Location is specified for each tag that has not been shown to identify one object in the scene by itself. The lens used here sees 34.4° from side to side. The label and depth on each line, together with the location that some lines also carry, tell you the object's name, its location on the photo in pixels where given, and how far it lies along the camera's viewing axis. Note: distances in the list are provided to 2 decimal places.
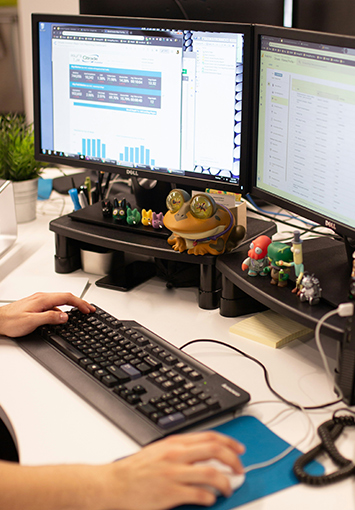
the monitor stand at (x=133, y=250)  1.13
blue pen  1.40
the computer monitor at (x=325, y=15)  1.25
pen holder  1.29
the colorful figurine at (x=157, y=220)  1.24
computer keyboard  0.78
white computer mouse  0.67
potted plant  1.51
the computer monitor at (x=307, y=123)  0.91
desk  0.74
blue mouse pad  0.67
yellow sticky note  1.01
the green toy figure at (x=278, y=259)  0.98
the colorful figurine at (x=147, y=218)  1.25
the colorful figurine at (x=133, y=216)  1.25
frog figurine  1.07
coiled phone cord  0.69
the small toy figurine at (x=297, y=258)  0.95
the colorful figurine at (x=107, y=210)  1.31
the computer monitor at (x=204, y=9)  1.37
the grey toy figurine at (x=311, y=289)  0.91
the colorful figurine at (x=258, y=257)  1.02
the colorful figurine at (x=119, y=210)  1.28
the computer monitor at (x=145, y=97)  1.12
